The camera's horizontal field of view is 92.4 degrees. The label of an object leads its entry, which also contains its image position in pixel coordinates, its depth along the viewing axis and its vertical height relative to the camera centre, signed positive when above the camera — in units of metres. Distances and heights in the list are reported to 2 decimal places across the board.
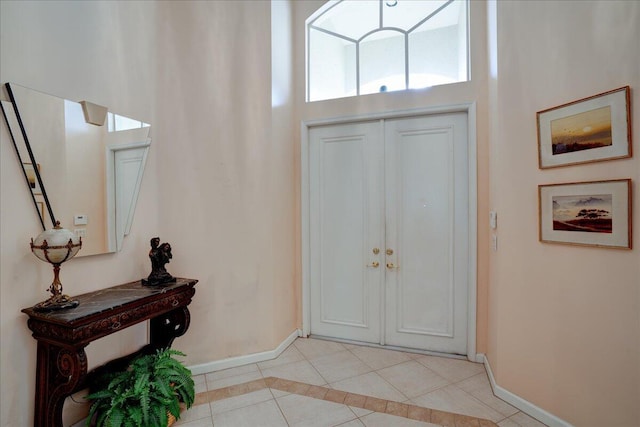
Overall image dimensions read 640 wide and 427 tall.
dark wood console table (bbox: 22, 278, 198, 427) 1.62 -0.67
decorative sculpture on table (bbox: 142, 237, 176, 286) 2.29 -0.38
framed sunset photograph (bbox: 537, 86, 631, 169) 1.65 +0.47
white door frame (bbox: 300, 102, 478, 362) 2.83 +0.27
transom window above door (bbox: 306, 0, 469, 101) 2.98 +1.72
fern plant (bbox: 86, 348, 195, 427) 1.78 -1.12
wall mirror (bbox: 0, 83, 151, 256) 1.72 +0.34
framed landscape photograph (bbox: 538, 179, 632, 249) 1.66 -0.02
